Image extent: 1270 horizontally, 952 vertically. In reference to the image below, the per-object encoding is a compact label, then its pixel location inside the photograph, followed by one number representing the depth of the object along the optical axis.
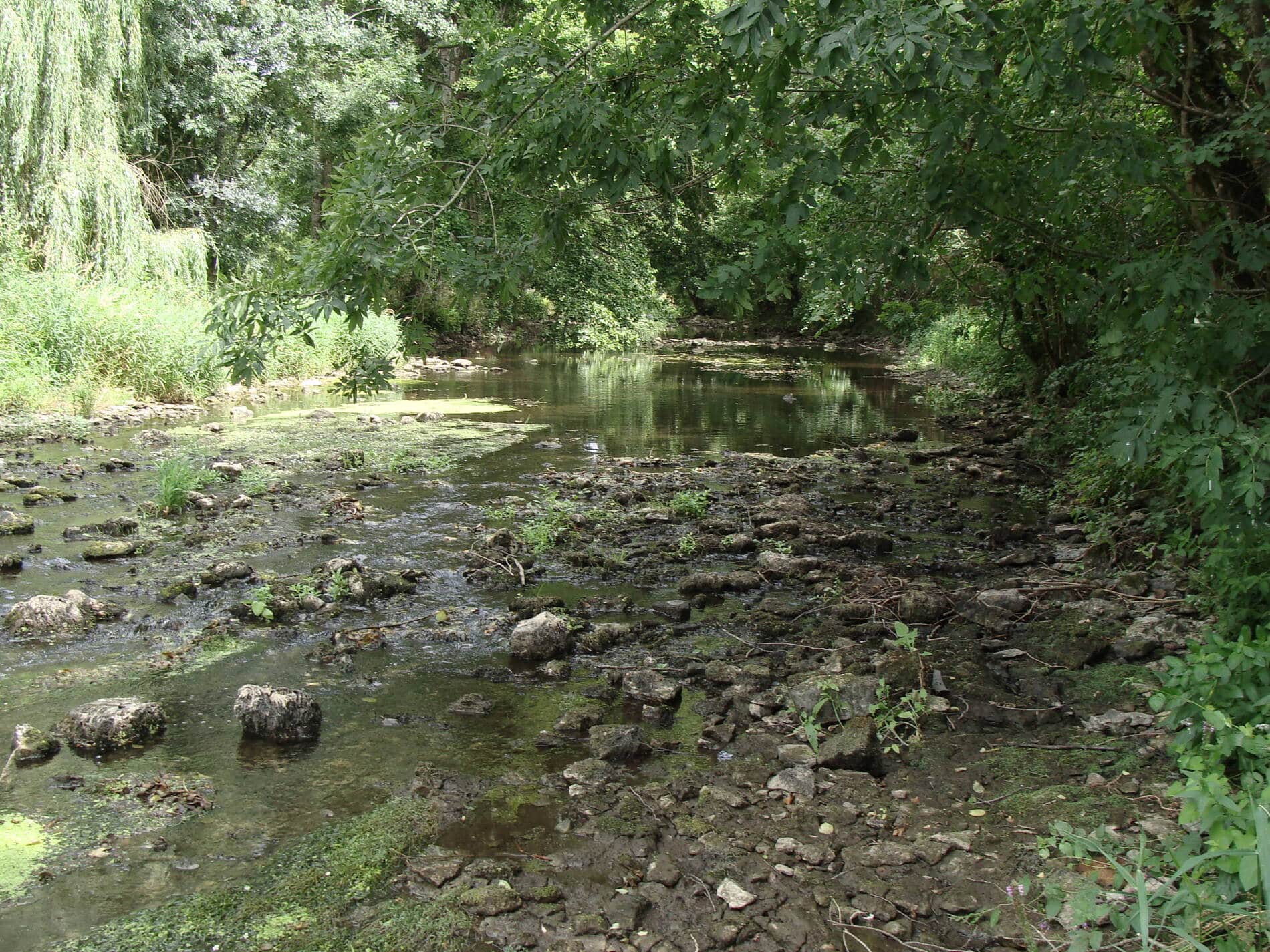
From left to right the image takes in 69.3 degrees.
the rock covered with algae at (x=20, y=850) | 3.13
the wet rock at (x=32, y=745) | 3.92
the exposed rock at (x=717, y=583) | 6.42
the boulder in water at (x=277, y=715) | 4.24
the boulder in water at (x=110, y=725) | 4.08
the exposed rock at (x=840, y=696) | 4.36
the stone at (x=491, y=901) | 3.06
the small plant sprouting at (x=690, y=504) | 8.64
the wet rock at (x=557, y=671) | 5.00
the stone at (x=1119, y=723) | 4.08
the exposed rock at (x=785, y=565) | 6.77
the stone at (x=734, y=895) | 3.08
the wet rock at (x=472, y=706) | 4.57
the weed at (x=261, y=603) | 5.62
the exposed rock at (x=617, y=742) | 4.08
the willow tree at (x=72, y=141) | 13.52
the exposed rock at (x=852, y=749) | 3.93
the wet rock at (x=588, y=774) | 3.87
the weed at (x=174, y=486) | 8.08
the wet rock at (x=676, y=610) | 5.88
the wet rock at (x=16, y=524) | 7.23
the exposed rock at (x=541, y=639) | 5.23
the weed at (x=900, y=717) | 4.17
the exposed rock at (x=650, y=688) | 4.67
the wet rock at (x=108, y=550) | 6.73
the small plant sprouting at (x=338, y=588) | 6.05
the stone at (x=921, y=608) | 5.63
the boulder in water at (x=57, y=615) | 5.28
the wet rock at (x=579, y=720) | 4.38
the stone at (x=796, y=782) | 3.76
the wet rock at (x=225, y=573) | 6.26
